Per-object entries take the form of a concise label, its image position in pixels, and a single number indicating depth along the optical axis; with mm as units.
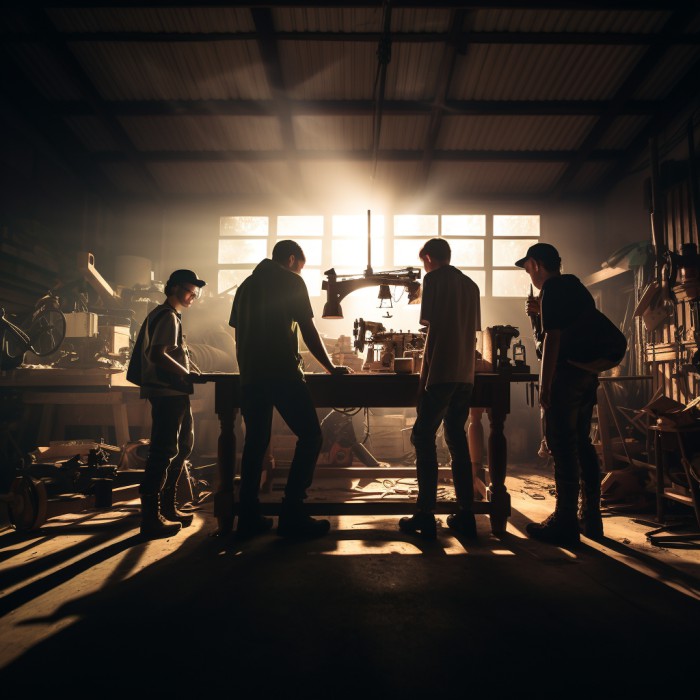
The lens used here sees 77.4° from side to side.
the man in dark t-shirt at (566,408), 2889
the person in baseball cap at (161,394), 2996
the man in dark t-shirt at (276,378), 2830
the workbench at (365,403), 3076
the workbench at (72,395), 5246
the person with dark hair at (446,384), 2852
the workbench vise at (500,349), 3219
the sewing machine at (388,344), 3496
